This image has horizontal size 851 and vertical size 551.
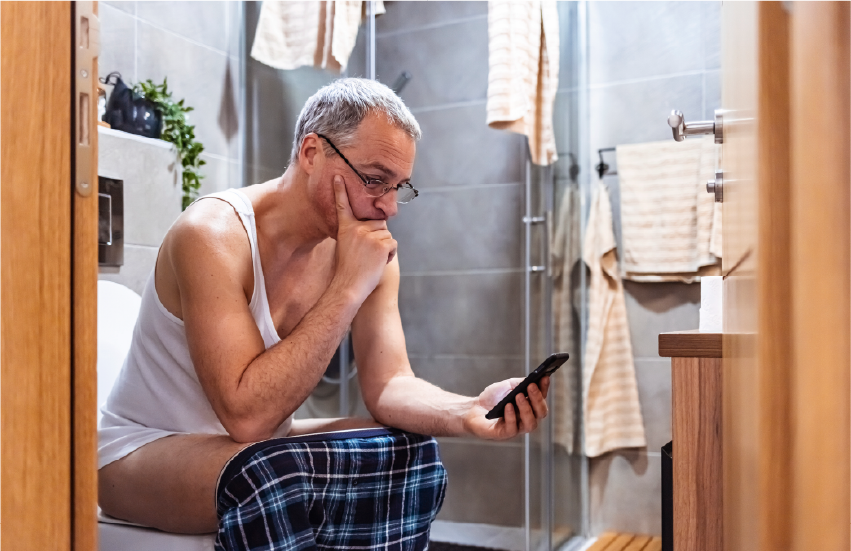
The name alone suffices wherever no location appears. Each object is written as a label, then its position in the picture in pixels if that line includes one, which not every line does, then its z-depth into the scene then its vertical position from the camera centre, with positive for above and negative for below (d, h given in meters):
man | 1.05 -0.07
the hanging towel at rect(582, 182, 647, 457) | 2.44 -0.30
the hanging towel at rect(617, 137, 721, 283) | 2.34 +0.23
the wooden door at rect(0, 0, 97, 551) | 0.46 -0.01
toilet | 0.97 -0.14
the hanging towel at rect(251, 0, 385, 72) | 2.17 +0.74
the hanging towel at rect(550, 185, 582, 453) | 2.35 -0.10
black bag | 1.81 +0.42
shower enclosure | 2.29 +0.10
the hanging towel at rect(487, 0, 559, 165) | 1.98 +0.59
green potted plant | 1.94 +0.41
